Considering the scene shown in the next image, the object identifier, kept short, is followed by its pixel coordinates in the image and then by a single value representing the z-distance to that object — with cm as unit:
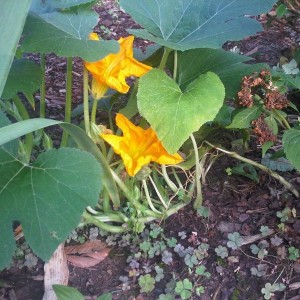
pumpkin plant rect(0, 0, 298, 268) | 120
